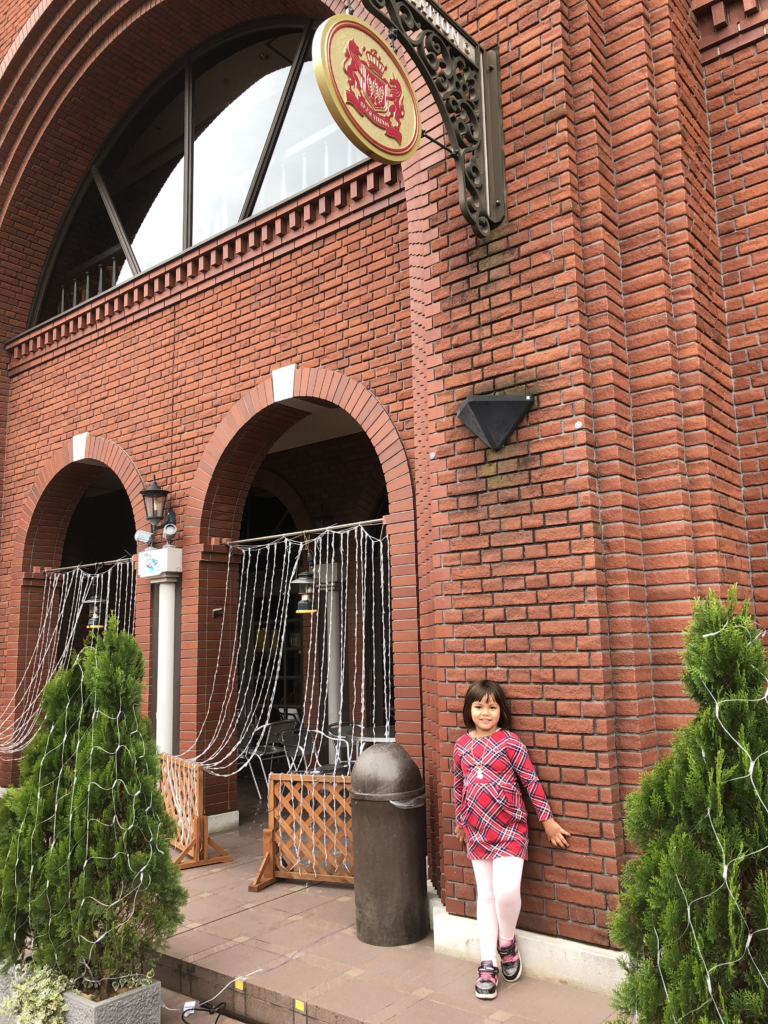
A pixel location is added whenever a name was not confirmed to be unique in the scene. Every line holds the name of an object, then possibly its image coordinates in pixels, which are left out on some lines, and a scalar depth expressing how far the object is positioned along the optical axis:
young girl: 3.71
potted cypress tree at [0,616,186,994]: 3.38
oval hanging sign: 3.56
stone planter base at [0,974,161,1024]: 3.25
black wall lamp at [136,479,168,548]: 7.39
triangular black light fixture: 4.09
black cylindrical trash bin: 4.32
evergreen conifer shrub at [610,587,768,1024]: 2.07
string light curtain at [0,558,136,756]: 8.97
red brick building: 3.84
